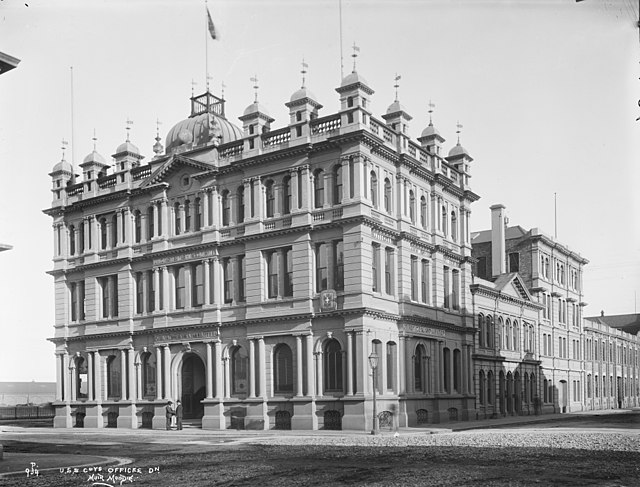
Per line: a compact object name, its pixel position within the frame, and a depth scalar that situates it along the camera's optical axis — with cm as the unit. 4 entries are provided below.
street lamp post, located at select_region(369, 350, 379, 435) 3118
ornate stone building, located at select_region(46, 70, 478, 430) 3656
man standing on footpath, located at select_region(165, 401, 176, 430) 3855
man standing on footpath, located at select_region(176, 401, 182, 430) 3838
